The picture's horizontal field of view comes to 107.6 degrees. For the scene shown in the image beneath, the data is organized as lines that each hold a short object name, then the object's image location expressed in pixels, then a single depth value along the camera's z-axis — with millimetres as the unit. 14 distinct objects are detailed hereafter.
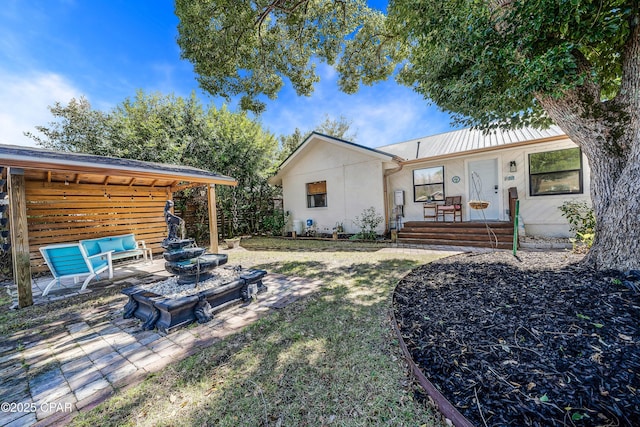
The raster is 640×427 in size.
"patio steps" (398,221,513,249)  6980
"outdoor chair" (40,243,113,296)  4250
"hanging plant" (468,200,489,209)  7034
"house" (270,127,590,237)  7535
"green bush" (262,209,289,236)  11703
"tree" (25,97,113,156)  9312
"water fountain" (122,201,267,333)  2979
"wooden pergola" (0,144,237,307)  3785
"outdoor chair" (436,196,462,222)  8766
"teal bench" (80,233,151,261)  5504
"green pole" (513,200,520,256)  4830
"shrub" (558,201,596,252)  5038
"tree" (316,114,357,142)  23734
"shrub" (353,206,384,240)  9203
